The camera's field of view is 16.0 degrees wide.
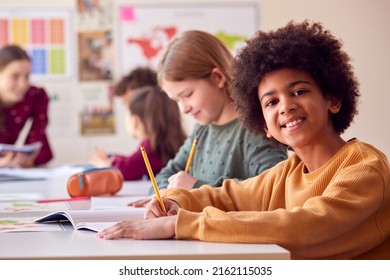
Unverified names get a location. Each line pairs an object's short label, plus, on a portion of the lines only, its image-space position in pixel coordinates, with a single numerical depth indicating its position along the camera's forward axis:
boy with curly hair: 2.35
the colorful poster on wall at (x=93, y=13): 6.77
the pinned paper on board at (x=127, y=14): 6.82
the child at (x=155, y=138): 4.05
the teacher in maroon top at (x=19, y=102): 5.42
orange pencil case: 3.28
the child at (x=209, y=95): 3.20
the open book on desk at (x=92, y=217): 2.56
